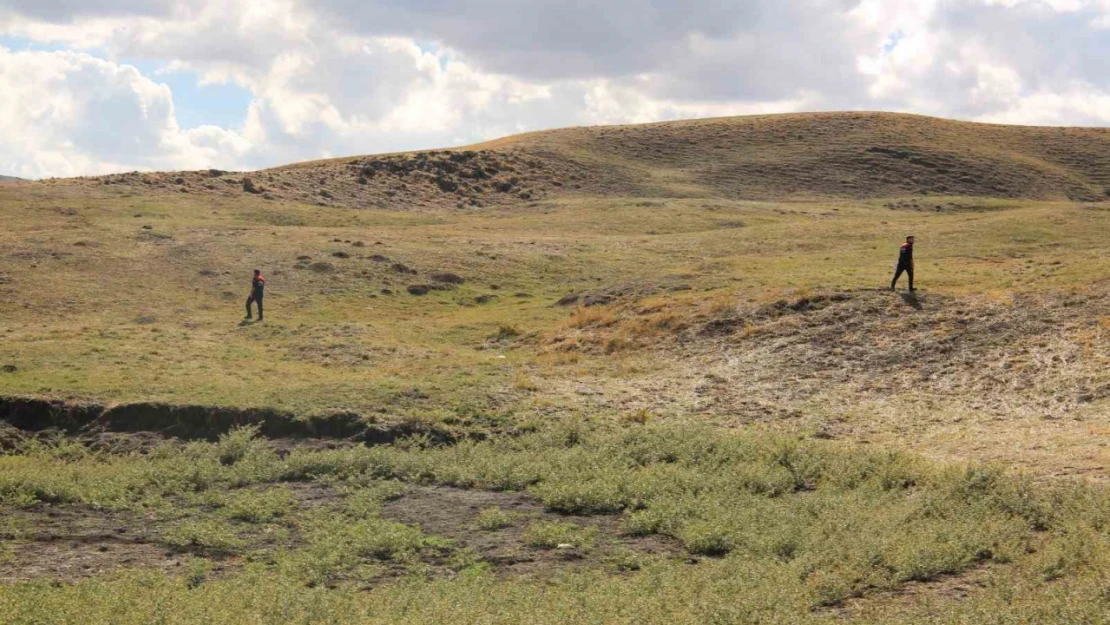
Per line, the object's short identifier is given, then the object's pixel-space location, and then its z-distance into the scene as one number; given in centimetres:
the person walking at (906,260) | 3128
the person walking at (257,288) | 3544
